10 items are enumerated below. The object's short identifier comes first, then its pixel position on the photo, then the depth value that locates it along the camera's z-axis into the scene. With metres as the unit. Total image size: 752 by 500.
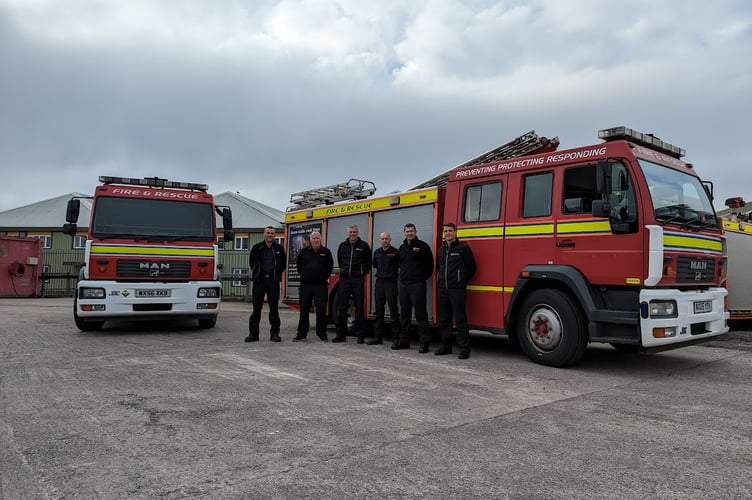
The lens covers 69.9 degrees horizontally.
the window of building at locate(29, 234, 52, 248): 30.13
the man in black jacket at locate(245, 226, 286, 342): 8.78
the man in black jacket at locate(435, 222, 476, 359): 7.05
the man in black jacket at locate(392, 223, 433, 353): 7.62
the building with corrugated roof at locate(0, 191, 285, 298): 22.95
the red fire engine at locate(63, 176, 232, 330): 9.20
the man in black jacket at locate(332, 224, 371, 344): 8.59
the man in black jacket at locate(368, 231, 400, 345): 8.10
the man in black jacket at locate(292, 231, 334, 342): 8.84
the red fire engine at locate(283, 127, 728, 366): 5.82
